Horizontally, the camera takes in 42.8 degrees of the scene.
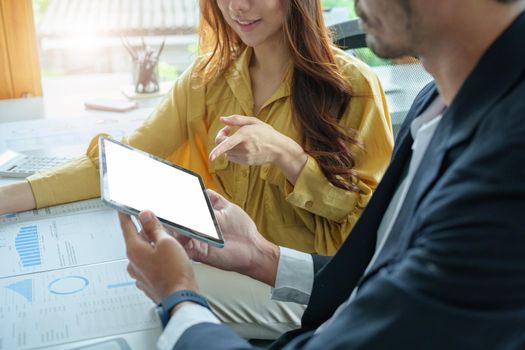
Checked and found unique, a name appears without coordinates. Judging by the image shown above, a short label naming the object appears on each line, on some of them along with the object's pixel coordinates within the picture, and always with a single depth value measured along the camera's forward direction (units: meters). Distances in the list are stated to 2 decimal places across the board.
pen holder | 2.31
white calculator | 1.59
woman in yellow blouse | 1.43
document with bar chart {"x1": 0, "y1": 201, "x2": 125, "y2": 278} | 1.16
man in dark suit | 0.65
